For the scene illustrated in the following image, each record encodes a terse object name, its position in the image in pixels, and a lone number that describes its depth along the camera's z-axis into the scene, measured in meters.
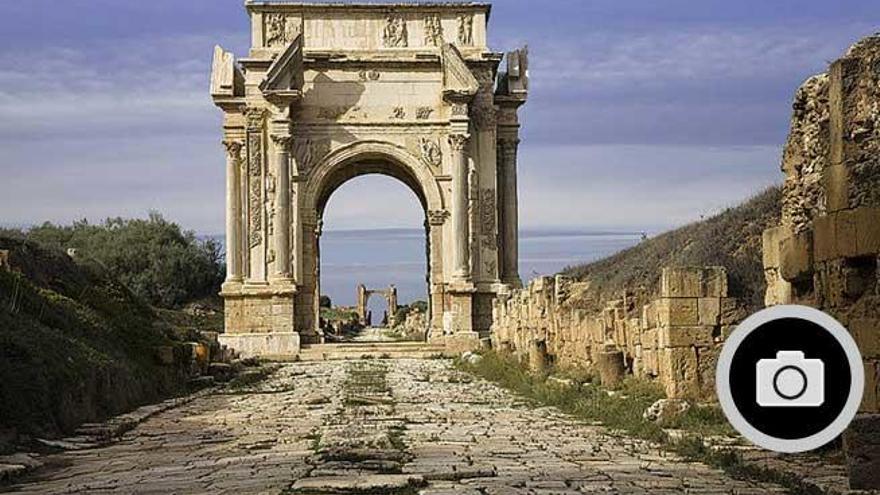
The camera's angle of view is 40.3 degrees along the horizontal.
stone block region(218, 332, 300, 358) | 31.75
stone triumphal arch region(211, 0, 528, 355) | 33.16
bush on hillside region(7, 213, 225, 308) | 47.75
